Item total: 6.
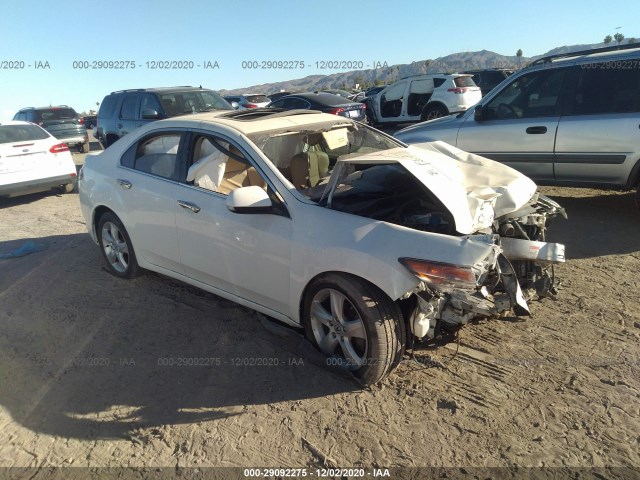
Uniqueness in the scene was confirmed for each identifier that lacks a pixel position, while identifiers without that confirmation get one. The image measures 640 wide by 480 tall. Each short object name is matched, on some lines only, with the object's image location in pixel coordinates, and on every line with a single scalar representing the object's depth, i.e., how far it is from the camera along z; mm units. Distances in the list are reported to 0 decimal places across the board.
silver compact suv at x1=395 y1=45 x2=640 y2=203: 5371
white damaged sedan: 2852
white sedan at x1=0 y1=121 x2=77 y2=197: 8328
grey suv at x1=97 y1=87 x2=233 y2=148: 10008
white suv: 13922
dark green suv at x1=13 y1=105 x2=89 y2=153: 16328
